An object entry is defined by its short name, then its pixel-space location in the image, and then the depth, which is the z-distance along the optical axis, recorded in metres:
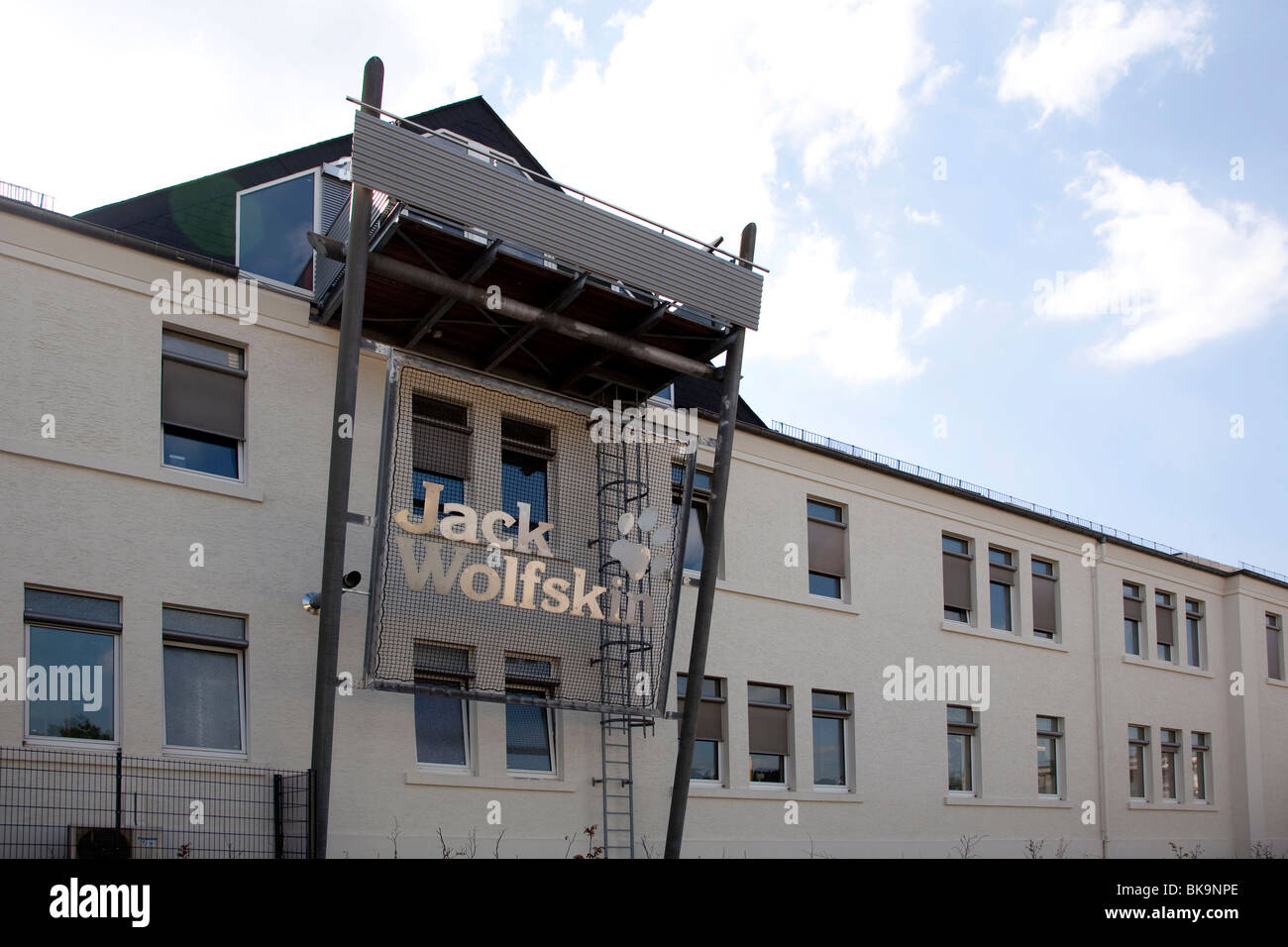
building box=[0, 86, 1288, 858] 14.30
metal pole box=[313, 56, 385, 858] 14.48
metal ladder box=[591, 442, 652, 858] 18.22
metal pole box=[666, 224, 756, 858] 18.05
